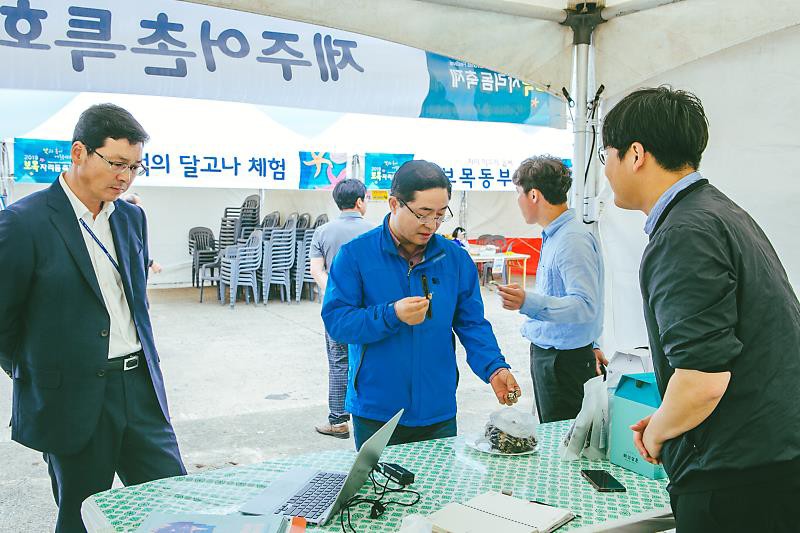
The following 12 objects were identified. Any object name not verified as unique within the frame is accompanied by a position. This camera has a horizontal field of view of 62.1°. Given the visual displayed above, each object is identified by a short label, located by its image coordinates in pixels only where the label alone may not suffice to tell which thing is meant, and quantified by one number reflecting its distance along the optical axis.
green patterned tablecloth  1.68
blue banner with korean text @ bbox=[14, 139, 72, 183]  8.87
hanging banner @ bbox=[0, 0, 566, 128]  2.67
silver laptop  1.60
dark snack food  2.08
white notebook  1.54
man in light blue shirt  2.75
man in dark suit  2.10
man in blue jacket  2.17
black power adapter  1.83
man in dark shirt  1.28
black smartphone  1.84
